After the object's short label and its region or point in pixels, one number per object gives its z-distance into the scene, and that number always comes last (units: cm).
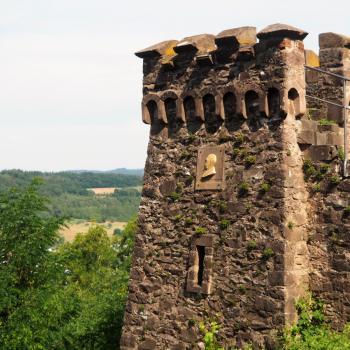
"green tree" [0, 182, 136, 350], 1531
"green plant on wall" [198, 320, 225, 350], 1127
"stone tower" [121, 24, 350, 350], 1080
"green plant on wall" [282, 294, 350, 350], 1002
